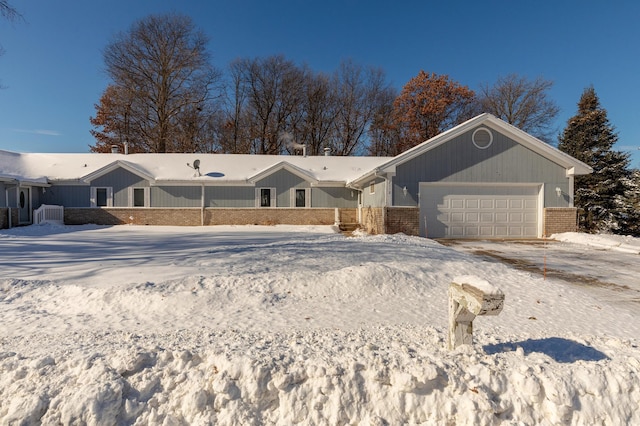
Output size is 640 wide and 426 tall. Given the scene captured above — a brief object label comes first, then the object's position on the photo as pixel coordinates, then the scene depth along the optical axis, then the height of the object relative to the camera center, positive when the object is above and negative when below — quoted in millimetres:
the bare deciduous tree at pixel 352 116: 34875 +9174
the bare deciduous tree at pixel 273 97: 34438 +10977
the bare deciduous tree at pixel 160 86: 30391 +10865
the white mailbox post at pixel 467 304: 2881 -881
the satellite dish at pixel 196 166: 19703 +2245
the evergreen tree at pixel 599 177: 21375 +1846
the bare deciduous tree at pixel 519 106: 31500 +9418
